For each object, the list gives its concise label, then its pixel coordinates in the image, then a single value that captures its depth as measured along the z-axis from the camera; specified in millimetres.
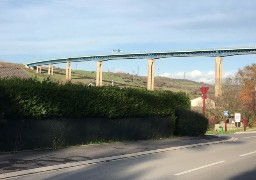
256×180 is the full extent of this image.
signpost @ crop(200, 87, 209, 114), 25844
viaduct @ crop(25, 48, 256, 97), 98625
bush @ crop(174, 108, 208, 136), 22703
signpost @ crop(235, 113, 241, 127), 48812
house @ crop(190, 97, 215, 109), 64306
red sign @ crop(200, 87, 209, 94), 25841
